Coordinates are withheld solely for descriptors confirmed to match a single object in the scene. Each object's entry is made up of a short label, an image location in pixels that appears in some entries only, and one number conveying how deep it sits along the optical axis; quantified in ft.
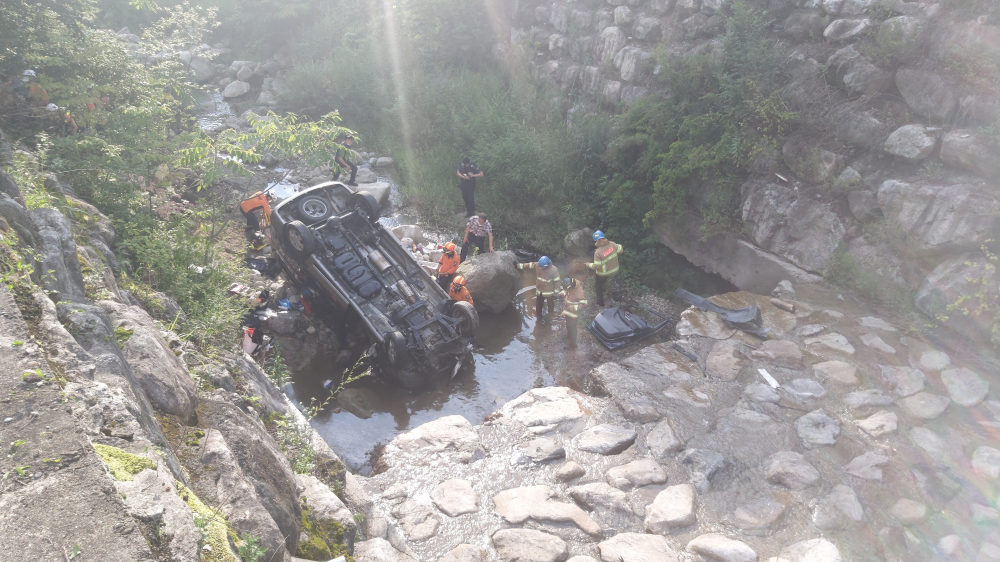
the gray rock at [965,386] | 17.57
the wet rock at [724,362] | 20.72
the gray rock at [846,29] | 25.05
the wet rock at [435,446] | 17.72
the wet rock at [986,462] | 15.11
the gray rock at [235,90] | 55.21
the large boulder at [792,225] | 24.77
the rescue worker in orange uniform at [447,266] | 27.37
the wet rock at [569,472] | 16.17
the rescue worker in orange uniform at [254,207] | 30.96
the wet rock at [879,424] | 16.93
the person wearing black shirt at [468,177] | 36.04
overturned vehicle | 22.49
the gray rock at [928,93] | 21.62
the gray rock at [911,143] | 21.88
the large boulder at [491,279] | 28.37
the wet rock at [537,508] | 14.43
